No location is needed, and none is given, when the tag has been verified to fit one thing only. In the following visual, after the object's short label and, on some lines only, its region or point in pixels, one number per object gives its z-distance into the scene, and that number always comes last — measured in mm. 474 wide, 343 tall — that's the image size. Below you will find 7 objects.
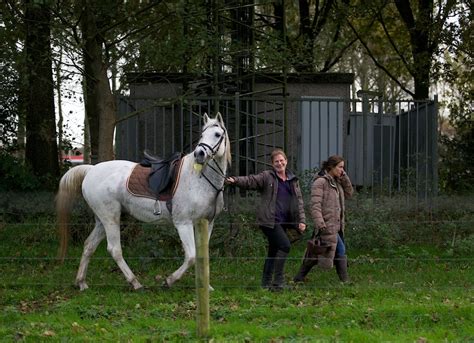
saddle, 11352
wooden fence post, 8227
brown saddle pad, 11336
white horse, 10938
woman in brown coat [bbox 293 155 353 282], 11188
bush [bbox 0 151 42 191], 17172
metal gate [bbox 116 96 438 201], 16281
